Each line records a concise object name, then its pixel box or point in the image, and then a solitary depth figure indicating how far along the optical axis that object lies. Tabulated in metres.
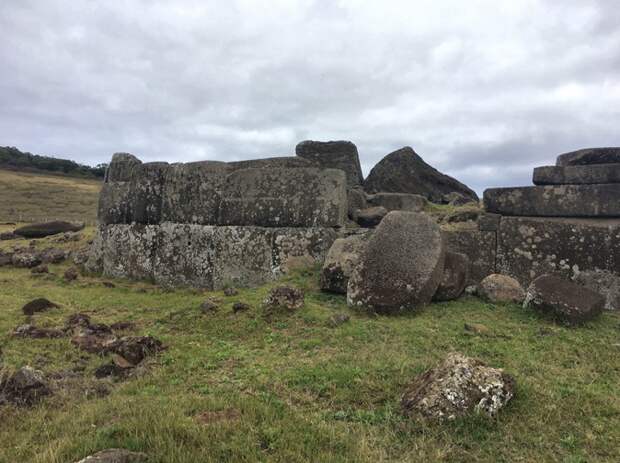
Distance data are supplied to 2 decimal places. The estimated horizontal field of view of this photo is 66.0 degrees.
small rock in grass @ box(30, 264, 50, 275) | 11.90
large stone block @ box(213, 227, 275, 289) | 10.50
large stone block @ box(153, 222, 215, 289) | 11.08
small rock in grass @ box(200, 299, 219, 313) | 7.58
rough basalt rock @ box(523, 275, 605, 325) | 6.34
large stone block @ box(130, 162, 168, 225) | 12.01
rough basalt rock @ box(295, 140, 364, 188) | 13.18
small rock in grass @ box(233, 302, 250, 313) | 7.32
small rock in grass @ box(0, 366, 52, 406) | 4.36
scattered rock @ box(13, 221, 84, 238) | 18.19
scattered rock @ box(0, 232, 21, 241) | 18.49
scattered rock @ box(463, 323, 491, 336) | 6.06
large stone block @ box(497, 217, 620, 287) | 7.89
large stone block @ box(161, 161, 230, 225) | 11.32
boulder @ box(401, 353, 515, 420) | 3.75
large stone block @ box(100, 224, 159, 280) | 11.92
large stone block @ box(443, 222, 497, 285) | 8.91
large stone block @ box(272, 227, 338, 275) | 10.10
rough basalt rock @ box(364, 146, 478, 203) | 14.01
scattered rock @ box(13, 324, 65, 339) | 6.42
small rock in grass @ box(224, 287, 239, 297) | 8.73
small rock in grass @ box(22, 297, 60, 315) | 7.99
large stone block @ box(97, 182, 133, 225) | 12.55
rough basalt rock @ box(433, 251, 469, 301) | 7.44
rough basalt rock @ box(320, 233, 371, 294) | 8.06
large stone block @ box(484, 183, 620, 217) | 8.18
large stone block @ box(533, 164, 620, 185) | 8.25
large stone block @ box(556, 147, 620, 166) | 8.45
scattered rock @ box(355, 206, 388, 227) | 10.77
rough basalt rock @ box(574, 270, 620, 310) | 7.63
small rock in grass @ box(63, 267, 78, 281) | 11.57
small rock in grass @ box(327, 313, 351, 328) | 6.44
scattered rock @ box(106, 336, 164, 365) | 5.68
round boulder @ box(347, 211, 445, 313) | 6.84
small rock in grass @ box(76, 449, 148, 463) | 3.02
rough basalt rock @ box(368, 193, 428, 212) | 11.66
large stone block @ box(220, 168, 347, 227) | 10.31
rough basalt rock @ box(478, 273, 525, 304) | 7.44
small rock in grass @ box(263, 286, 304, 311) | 7.17
